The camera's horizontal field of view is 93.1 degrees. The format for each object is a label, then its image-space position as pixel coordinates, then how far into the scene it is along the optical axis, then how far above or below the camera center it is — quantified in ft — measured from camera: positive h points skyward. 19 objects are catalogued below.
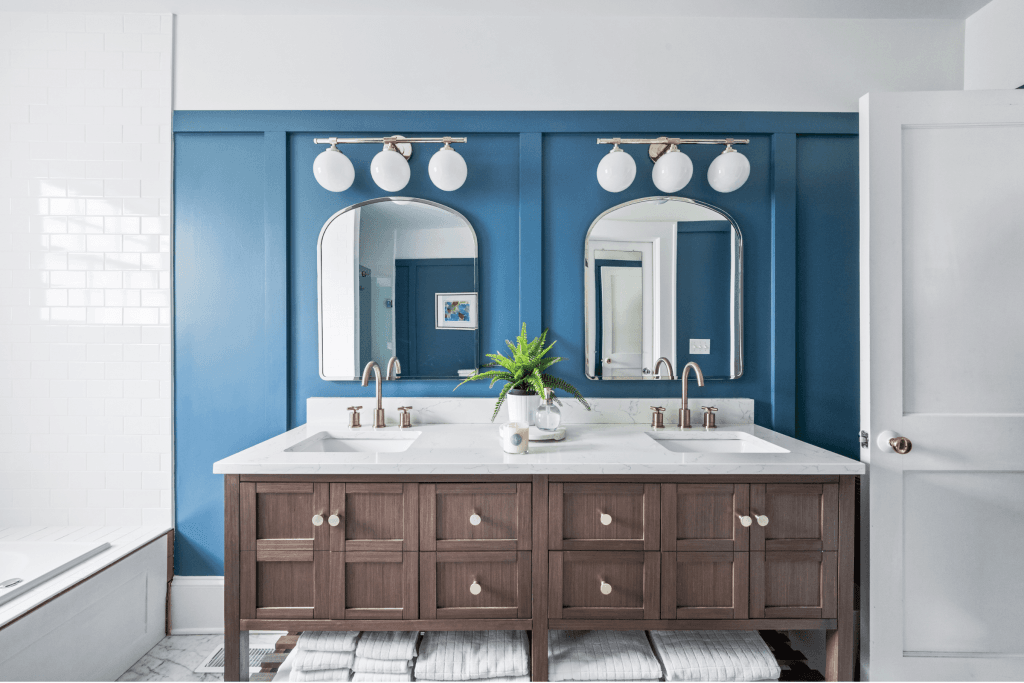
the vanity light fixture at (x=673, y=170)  6.74 +2.42
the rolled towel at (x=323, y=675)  5.30 -3.64
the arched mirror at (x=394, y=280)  7.24 +0.94
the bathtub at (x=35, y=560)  5.31 -2.65
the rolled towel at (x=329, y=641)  5.34 -3.31
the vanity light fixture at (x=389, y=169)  6.74 +2.43
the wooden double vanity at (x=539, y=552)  5.16 -2.23
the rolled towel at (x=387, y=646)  5.29 -3.35
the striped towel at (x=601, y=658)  5.30 -3.51
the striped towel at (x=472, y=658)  5.22 -3.44
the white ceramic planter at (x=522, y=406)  6.27 -0.82
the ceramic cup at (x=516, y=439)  5.46 -1.08
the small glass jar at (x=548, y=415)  6.13 -0.92
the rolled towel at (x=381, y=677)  5.25 -3.62
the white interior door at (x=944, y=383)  5.48 -0.46
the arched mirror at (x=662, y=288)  7.20 +0.81
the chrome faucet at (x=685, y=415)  6.86 -1.03
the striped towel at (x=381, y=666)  5.26 -3.52
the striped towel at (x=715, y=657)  5.31 -3.50
